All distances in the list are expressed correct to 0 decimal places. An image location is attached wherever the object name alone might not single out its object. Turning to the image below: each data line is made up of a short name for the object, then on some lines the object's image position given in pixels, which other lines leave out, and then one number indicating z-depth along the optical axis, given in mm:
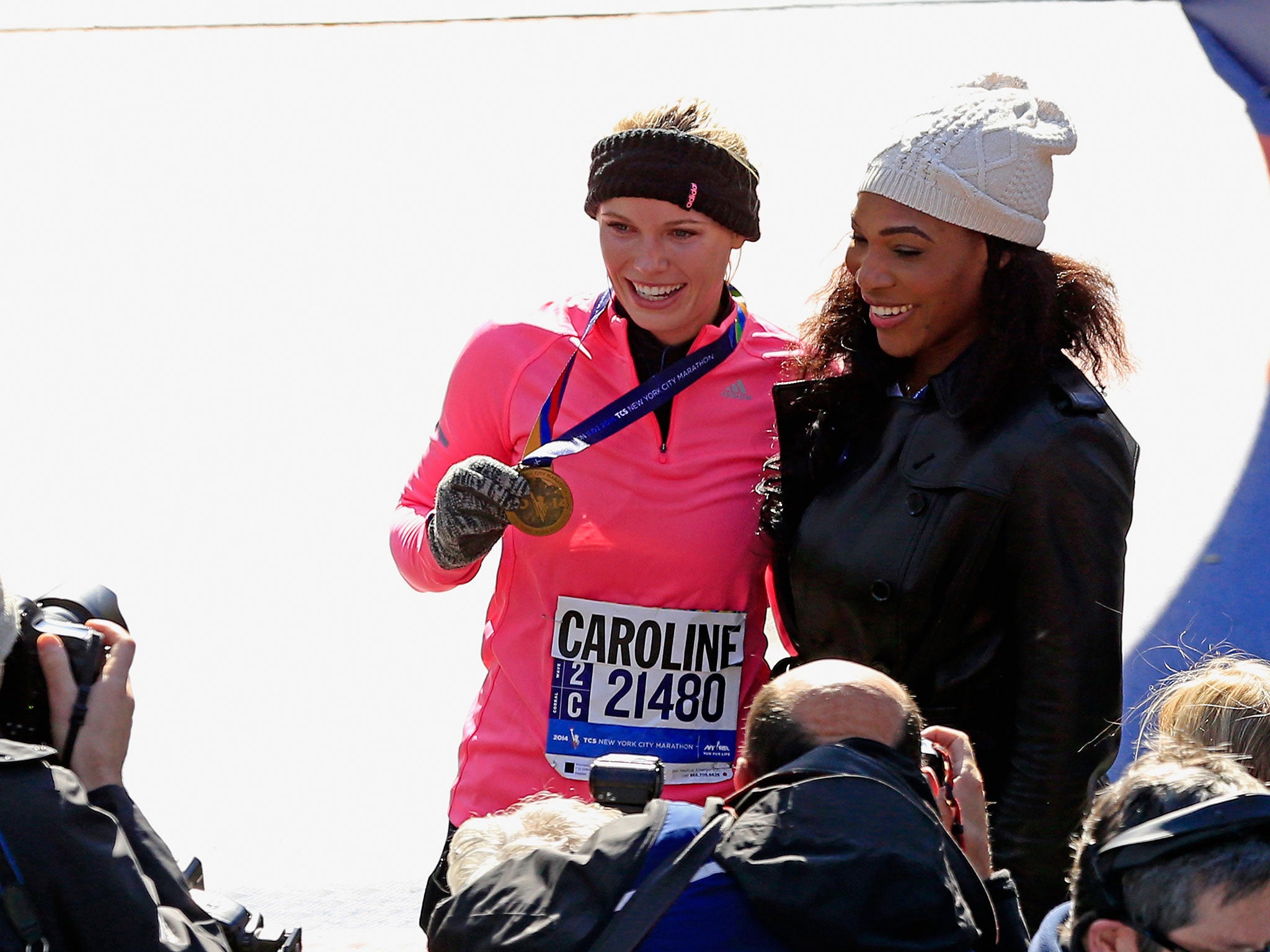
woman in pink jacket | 10594
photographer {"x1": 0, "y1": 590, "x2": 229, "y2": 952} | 10095
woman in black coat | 10353
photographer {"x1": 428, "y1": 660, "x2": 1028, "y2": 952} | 9971
